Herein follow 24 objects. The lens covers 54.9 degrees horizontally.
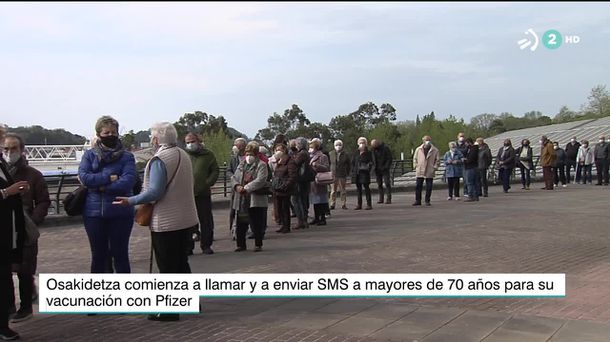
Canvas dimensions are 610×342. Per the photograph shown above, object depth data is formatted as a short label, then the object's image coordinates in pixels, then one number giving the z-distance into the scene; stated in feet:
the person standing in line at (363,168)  46.39
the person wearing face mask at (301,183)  34.69
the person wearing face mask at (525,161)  66.51
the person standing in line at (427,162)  48.24
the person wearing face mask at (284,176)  32.63
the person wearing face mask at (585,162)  72.02
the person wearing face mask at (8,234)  15.71
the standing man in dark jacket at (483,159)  56.75
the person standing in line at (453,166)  51.26
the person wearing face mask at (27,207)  17.61
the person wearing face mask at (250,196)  27.45
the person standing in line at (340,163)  45.73
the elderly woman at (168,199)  16.55
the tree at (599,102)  226.79
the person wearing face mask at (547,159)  63.26
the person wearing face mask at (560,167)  69.97
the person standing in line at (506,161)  61.00
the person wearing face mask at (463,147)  51.65
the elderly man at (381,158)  48.47
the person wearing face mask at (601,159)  67.51
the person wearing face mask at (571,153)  72.43
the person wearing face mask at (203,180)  27.66
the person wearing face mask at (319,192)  38.02
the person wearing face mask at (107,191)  17.37
